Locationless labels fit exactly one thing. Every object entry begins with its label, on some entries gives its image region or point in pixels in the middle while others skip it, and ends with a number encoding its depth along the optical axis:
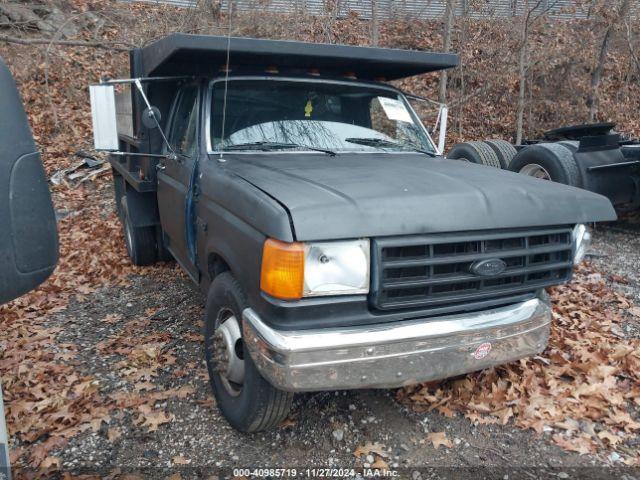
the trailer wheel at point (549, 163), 6.12
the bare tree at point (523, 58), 10.83
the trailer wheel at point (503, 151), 7.35
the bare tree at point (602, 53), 11.39
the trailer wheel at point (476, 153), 7.38
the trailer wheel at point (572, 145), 6.43
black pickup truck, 2.33
